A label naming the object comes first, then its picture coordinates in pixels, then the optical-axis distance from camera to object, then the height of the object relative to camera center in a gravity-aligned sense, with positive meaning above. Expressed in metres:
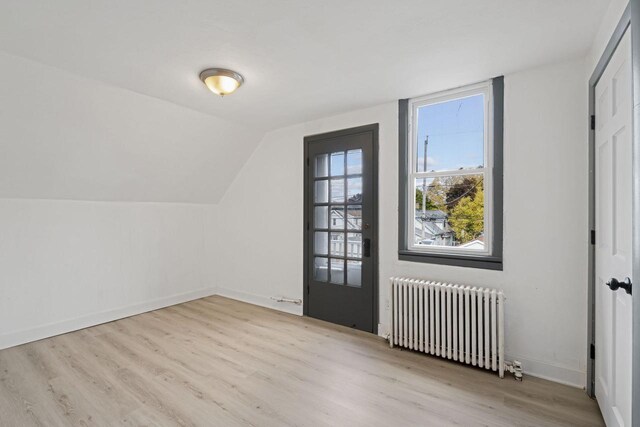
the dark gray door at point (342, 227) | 3.40 -0.17
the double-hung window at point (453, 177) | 2.71 +0.36
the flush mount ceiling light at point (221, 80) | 2.49 +1.13
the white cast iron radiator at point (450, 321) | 2.53 -0.98
